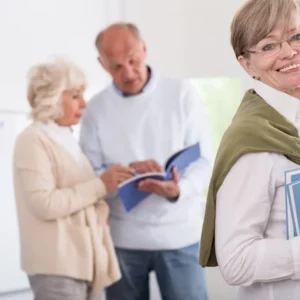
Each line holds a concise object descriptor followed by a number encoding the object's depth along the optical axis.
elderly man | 3.81
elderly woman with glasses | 2.65
